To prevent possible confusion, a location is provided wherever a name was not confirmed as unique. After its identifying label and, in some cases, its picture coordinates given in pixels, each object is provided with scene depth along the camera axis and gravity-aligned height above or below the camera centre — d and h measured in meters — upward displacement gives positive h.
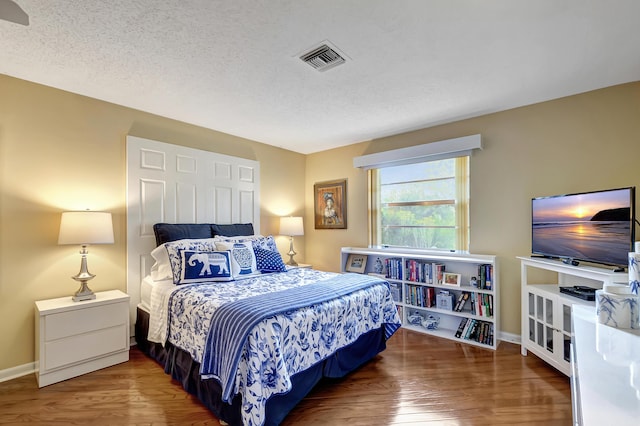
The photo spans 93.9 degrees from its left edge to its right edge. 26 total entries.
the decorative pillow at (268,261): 3.12 -0.47
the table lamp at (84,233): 2.39 -0.13
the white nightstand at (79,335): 2.26 -0.96
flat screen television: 2.03 -0.08
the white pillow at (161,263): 2.83 -0.45
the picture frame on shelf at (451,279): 3.26 -0.69
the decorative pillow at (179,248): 2.64 -0.30
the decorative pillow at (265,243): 3.26 -0.30
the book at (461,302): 3.24 -0.93
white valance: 3.24 +0.76
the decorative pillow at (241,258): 2.89 -0.41
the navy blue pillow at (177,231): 3.03 -0.16
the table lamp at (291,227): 4.27 -0.16
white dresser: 0.65 -0.45
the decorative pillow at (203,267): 2.61 -0.45
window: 3.44 +0.15
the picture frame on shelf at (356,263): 4.02 -0.64
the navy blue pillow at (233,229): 3.49 -0.16
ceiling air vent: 2.02 +1.12
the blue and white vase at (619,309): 1.28 -0.41
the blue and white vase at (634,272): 1.33 -0.25
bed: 1.67 -0.72
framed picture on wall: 4.45 +0.18
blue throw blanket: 1.63 -0.63
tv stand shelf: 2.16 -0.75
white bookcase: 3.03 -0.85
